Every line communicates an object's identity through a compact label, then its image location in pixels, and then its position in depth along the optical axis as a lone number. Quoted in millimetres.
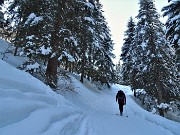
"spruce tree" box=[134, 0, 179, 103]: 13625
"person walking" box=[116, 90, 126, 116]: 8294
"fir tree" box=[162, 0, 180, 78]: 10165
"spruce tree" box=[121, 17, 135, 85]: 23032
